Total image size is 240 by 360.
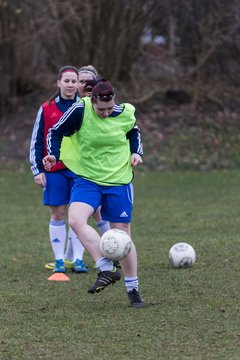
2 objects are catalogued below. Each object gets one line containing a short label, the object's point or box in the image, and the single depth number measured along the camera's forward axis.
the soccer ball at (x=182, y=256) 17.23
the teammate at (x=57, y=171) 16.53
